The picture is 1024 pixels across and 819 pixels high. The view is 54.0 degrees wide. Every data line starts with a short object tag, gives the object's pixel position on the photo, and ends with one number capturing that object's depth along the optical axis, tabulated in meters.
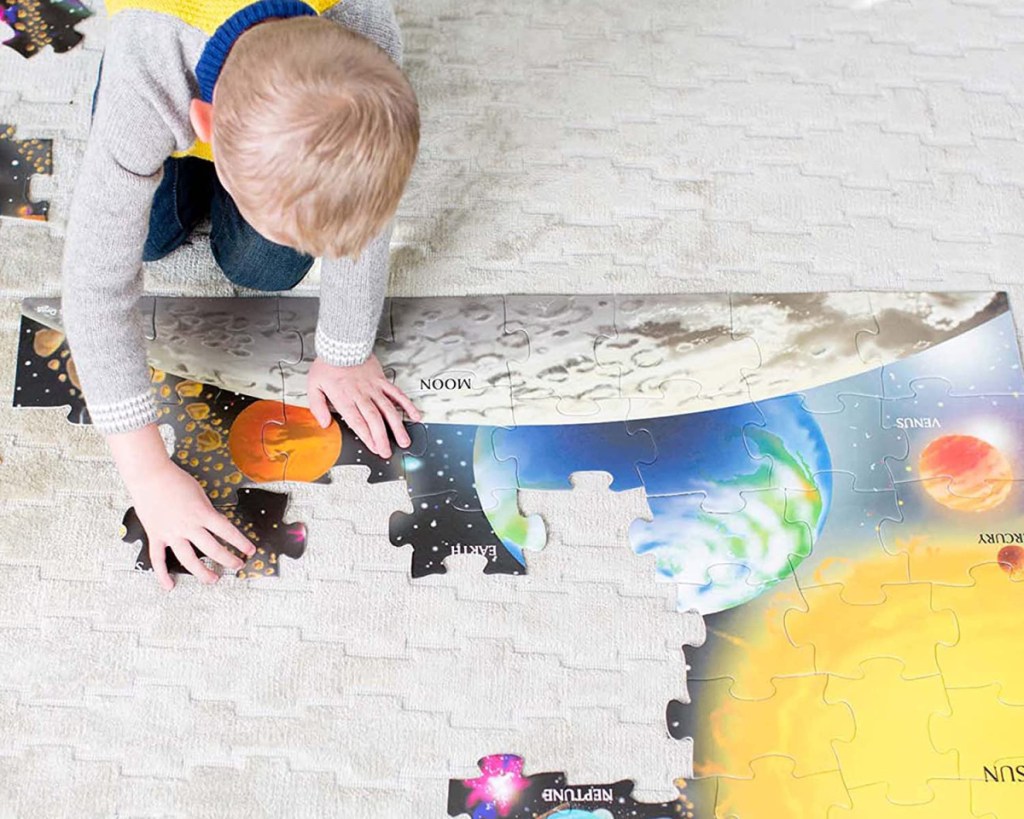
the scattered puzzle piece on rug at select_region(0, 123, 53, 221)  1.24
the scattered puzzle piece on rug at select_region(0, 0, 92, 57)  1.34
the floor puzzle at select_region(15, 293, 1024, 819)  1.01
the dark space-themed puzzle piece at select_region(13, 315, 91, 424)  1.14
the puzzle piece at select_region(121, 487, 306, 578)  1.07
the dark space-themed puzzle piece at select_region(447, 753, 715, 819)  0.98
